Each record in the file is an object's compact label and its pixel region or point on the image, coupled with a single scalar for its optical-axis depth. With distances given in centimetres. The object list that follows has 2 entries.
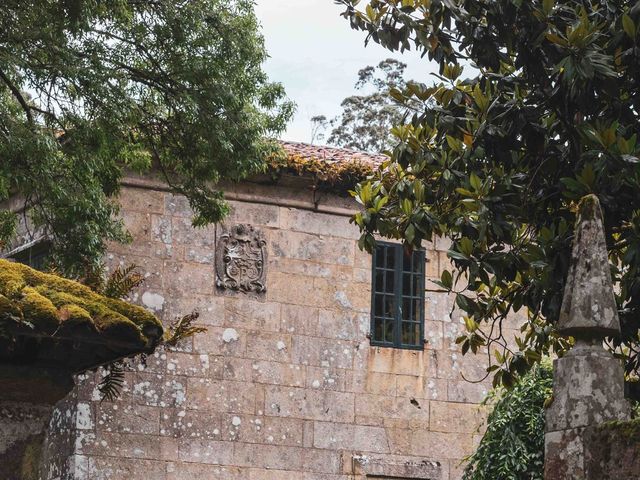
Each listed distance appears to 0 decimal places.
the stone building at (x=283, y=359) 1584
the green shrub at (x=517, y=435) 1494
